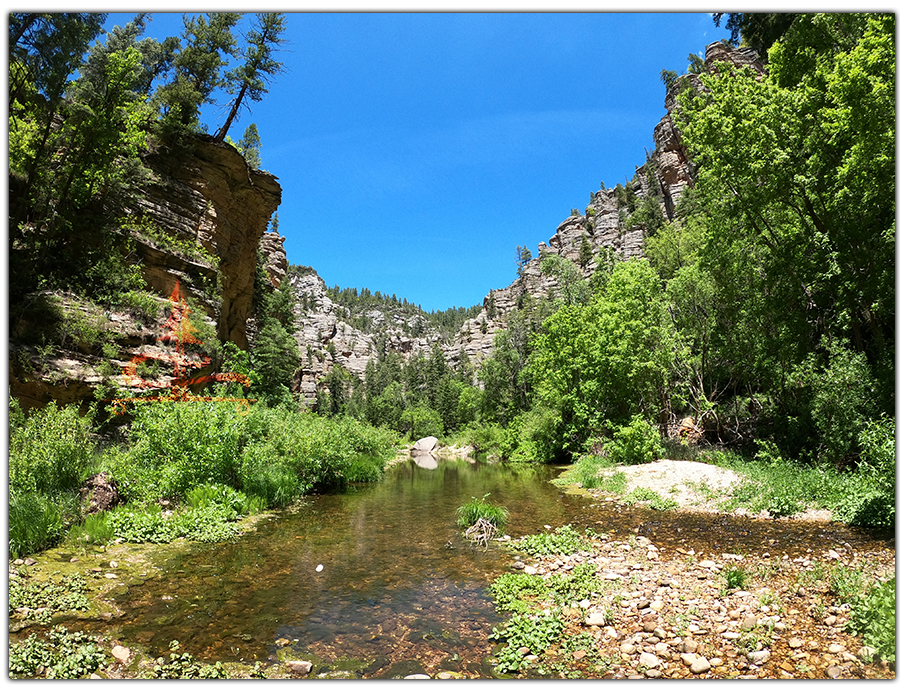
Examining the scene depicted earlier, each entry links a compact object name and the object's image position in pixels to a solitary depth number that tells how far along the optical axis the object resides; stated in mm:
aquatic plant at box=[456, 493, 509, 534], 11359
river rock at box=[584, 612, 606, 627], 5867
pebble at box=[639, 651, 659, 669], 4845
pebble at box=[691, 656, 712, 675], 4754
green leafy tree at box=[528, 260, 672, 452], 25094
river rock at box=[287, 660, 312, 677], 5180
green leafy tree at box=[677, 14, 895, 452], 12156
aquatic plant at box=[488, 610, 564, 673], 5234
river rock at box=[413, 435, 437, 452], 53312
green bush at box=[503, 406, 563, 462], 31484
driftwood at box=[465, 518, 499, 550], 10508
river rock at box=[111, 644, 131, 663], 5152
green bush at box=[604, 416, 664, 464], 21297
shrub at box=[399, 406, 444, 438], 68625
